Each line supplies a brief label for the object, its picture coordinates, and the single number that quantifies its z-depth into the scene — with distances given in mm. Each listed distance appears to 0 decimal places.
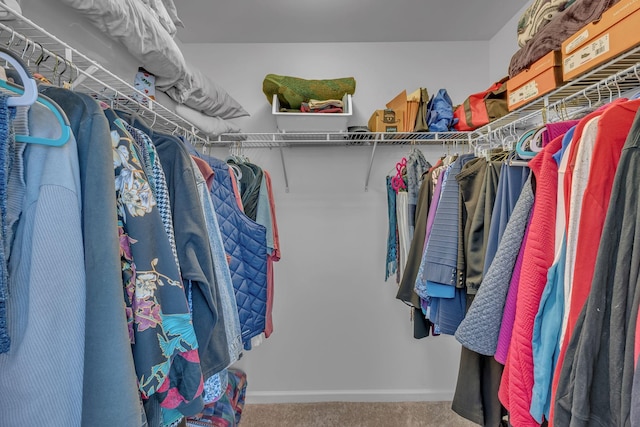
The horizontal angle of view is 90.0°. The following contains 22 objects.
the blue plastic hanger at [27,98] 494
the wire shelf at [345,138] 1867
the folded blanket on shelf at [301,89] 1798
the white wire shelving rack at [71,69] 687
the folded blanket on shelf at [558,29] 944
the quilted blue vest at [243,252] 1257
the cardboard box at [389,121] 1853
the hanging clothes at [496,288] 864
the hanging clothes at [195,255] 762
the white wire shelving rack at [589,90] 876
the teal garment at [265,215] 1532
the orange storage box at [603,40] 802
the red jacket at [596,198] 641
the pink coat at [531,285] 759
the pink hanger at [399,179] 1869
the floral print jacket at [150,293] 603
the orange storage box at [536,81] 1083
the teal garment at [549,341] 711
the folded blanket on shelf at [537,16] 1124
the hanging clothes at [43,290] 450
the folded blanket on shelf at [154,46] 913
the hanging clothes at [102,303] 514
